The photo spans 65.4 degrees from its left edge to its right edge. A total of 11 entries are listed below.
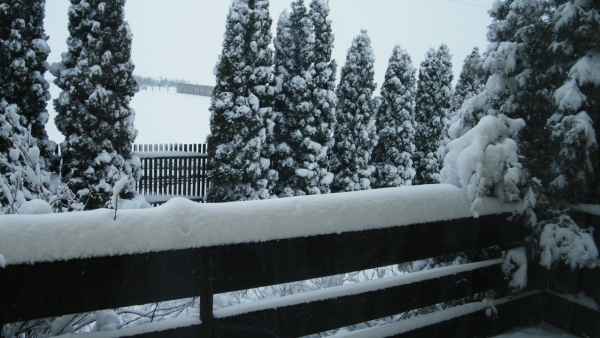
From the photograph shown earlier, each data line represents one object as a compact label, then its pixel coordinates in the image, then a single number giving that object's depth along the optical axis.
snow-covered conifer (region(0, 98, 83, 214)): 4.13
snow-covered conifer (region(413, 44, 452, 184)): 25.34
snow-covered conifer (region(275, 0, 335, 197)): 20.23
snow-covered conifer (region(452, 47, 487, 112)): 25.84
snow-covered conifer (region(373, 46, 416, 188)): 23.62
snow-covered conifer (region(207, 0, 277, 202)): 18.67
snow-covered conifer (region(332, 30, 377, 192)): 22.14
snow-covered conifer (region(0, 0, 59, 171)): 15.39
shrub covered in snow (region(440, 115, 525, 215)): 2.98
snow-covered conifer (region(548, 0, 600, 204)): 3.29
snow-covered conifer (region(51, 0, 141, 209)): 15.45
